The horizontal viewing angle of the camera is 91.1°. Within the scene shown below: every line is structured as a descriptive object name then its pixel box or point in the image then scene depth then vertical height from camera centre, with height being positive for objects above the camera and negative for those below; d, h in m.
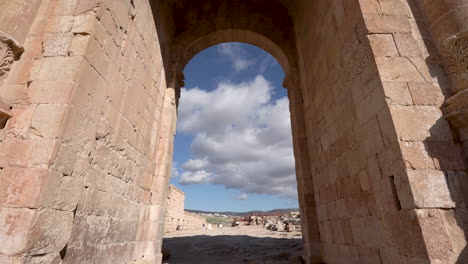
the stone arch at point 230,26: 7.12 +5.80
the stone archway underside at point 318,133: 2.24 +1.04
